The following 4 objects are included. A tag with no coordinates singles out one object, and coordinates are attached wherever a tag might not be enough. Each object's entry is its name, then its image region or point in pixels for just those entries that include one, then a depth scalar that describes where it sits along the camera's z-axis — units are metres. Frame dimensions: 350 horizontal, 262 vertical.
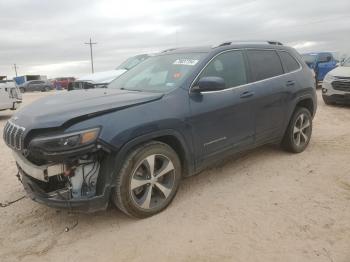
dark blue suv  3.35
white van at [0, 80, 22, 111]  11.48
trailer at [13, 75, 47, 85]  52.78
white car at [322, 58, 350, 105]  10.64
